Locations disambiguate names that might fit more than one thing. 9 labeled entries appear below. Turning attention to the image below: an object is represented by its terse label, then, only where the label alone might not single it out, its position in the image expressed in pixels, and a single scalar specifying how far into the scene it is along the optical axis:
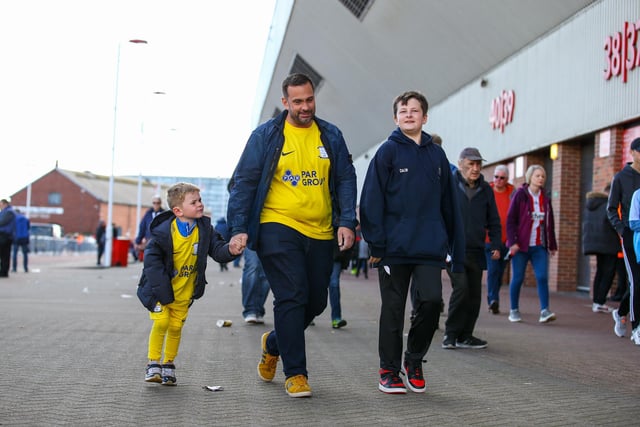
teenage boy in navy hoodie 6.07
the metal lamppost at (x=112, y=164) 35.34
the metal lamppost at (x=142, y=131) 53.56
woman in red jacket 11.23
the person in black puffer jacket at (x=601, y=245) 13.34
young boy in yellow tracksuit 6.15
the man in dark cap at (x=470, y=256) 8.71
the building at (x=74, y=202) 97.31
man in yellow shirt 5.83
